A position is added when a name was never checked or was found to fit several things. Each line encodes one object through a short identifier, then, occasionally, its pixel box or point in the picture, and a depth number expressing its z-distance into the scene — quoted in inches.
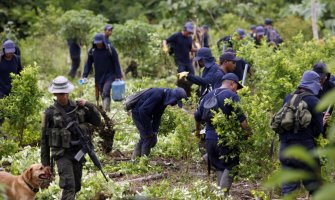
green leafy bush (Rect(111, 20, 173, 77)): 1570.5
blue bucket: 1127.6
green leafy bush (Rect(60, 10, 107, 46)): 1723.7
